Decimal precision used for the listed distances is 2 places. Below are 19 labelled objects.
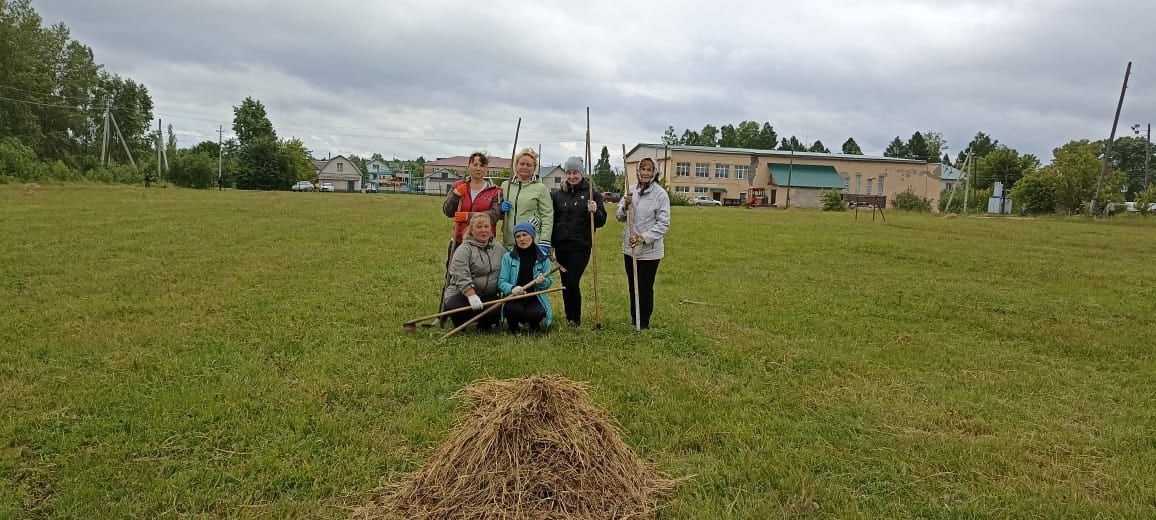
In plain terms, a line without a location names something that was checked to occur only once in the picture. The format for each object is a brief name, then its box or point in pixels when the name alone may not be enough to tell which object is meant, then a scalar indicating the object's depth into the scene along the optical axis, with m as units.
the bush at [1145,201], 38.03
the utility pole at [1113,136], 34.86
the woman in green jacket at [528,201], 6.41
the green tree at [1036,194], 47.00
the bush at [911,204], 51.75
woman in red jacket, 6.57
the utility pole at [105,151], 57.68
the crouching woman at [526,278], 6.41
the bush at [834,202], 51.47
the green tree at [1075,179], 44.88
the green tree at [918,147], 113.84
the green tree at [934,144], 114.56
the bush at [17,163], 39.69
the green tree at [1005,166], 64.19
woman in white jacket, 6.67
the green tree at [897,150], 118.19
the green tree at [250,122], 72.25
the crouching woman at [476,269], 6.23
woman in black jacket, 6.65
